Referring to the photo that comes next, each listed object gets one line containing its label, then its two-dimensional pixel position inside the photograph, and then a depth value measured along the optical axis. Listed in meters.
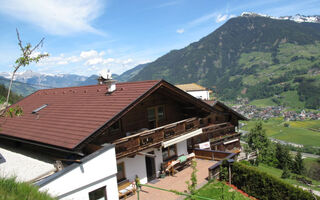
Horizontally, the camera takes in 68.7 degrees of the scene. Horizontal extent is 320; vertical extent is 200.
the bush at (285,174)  22.77
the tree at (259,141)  33.97
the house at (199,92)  41.06
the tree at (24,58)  6.22
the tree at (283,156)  37.97
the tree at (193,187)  10.98
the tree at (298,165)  38.90
